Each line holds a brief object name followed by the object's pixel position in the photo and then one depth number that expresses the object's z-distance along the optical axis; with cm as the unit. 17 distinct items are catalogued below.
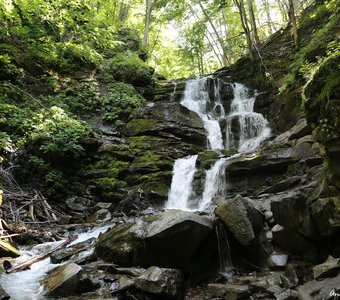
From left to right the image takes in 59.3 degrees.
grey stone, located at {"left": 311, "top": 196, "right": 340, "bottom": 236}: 465
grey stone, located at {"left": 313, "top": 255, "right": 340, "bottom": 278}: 413
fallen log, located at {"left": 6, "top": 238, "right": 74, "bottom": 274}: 564
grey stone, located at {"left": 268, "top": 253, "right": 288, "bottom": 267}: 532
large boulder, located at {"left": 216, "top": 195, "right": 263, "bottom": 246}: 565
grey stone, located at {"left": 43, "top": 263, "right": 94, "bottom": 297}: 466
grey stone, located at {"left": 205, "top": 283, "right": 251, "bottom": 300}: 467
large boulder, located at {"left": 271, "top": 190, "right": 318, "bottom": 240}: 512
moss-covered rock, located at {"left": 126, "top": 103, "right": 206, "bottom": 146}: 1353
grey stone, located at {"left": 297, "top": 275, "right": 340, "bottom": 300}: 374
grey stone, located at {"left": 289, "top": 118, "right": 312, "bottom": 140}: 934
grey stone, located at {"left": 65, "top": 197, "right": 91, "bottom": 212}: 1022
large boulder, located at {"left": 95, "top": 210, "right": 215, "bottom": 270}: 539
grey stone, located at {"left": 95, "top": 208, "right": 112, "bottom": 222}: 931
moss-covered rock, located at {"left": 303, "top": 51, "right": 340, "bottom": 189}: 441
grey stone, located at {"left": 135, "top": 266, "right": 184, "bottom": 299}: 448
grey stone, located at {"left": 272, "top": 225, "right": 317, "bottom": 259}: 521
